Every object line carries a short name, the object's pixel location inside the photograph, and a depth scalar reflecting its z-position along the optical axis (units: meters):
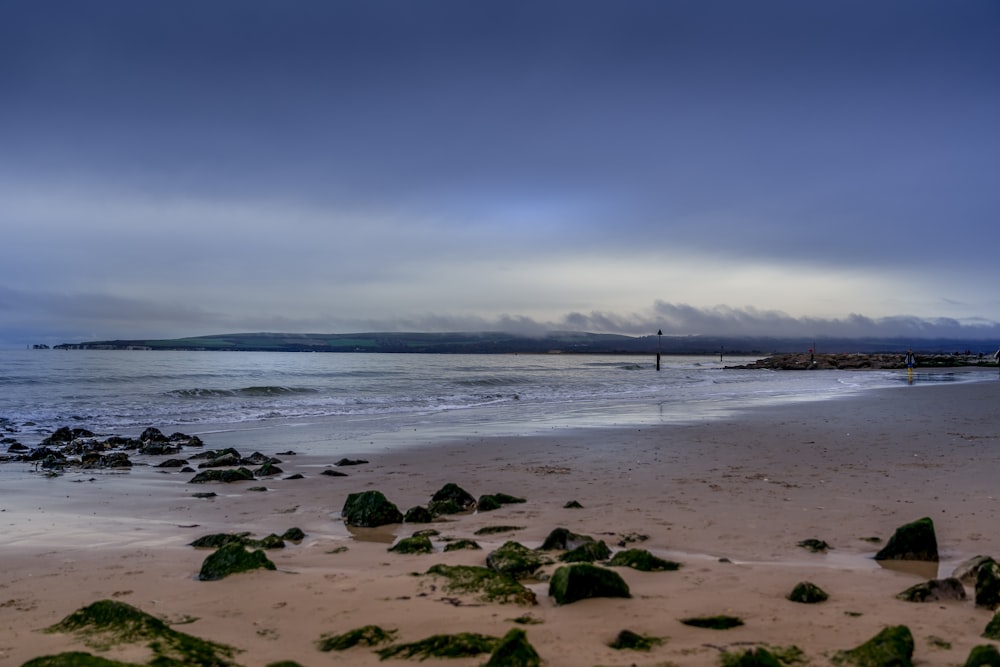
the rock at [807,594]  4.65
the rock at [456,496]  8.72
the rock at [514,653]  3.45
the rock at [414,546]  6.38
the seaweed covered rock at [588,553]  5.83
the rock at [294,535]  7.16
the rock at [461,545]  6.37
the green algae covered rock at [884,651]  3.47
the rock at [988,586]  4.40
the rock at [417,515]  8.04
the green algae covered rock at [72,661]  3.36
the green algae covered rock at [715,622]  4.18
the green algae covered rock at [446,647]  3.76
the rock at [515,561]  5.41
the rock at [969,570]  4.95
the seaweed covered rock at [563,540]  6.29
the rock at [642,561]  5.53
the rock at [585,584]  4.62
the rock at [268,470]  11.70
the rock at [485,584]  4.69
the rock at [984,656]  3.18
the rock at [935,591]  4.61
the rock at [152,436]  16.88
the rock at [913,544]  5.88
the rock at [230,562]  5.47
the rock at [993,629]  3.87
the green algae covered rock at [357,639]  3.96
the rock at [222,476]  11.20
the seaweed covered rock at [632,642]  3.81
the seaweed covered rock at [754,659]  3.37
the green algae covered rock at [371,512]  7.88
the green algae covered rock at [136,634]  3.67
